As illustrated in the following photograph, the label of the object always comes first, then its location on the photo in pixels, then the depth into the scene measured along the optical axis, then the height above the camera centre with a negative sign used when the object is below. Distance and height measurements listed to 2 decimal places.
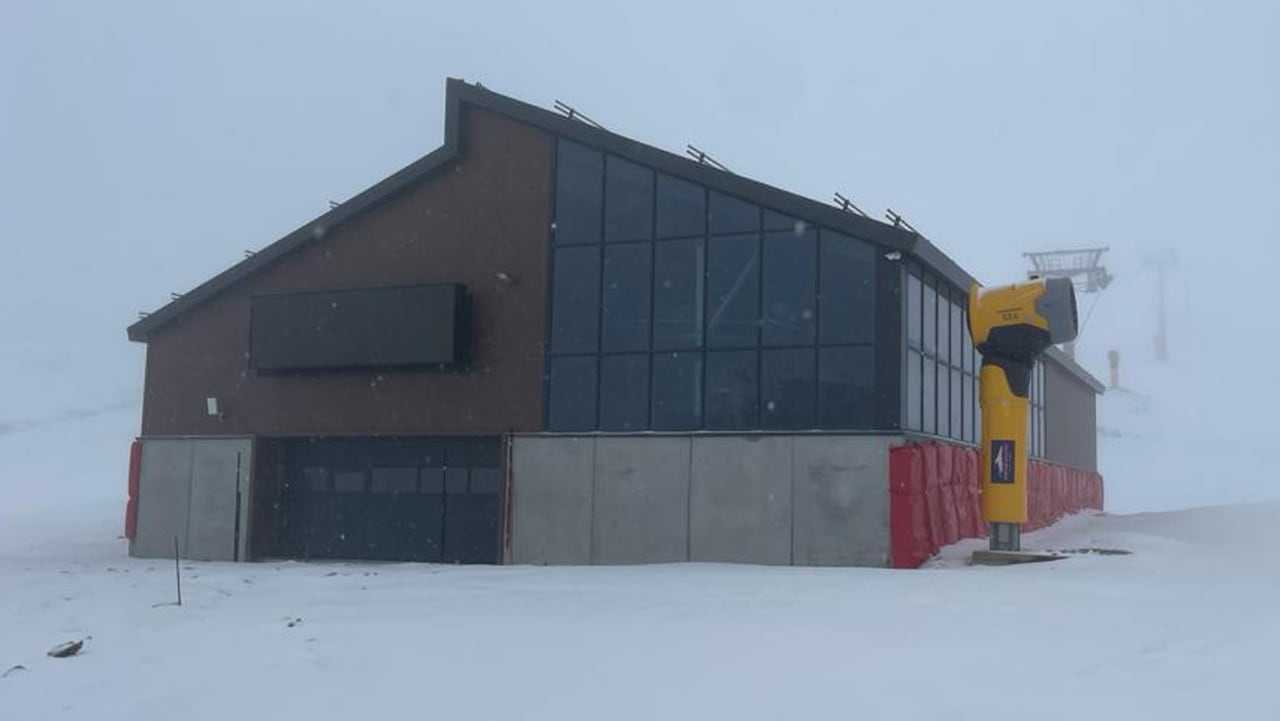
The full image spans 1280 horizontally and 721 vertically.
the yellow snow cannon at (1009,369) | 18.44 +1.53
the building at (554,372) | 19.58 +1.53
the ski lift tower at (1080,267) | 85.25 +14.58
